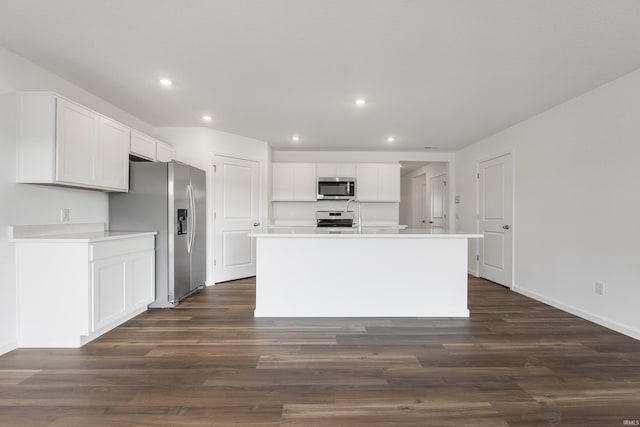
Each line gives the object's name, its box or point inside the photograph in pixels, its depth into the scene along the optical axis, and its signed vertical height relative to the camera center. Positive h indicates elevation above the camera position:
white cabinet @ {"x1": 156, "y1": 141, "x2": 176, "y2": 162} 4.03 +0.87
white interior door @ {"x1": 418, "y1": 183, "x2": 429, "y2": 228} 7.50 +0.22
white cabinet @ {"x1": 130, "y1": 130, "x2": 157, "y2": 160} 3.52 +0.84
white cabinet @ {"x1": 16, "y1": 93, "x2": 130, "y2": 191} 2.44 +0.62
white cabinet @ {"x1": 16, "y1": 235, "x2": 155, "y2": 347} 2.45 -0.63
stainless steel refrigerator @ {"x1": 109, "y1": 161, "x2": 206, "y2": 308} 3.49 +0.03
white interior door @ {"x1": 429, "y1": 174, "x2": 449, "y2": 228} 6.38 +0.30
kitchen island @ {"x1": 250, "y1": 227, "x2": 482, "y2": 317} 3.22 -0.67
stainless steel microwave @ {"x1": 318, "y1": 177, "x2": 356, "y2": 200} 5.62 +0.50
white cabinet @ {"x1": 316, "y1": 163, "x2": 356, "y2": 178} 5.73 +0.84
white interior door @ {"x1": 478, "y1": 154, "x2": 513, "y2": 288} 4.43 -0.06
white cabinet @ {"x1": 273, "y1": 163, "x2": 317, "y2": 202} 5.74 +0.62
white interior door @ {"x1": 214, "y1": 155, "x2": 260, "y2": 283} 4.74 +0.00
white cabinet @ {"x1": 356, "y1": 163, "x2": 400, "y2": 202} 5.80 +0.63
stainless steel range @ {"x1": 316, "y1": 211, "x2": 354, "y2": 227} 5.83 -0.06
